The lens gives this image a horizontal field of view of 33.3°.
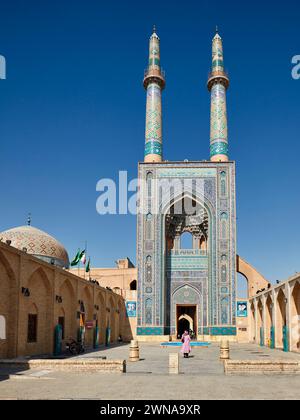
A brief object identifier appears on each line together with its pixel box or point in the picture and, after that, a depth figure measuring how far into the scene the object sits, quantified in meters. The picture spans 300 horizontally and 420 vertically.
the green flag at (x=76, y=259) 27.81
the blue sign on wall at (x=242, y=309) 32.81
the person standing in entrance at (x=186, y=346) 18.28
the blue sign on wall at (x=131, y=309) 34.00
